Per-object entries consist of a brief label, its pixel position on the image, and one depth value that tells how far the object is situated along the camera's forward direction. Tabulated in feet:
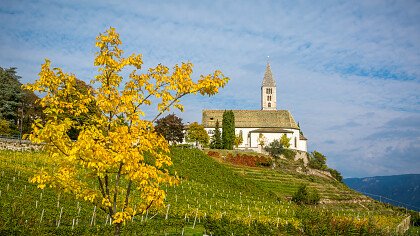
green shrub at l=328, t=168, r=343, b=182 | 292.16
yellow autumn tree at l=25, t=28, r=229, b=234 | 27.37
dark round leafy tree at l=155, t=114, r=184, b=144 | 248.52
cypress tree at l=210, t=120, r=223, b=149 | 272.84
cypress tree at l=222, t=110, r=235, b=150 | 268.82
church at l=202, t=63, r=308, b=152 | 326.24
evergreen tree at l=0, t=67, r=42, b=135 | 185.06
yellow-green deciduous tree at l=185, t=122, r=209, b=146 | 282.36
